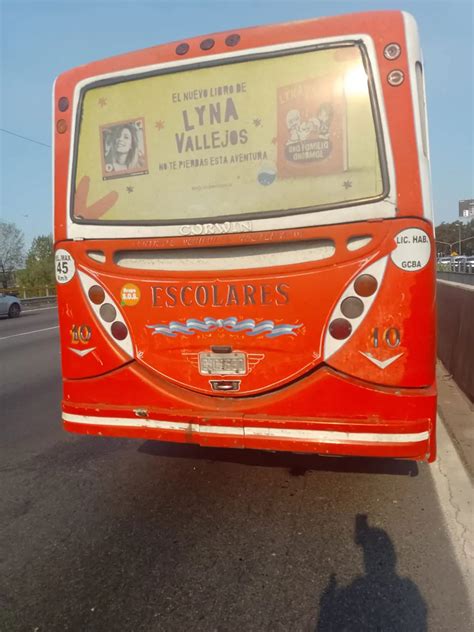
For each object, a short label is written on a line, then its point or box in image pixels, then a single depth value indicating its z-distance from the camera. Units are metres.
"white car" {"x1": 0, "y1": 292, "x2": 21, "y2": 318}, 21.06
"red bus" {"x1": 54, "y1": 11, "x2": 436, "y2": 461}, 2.93
